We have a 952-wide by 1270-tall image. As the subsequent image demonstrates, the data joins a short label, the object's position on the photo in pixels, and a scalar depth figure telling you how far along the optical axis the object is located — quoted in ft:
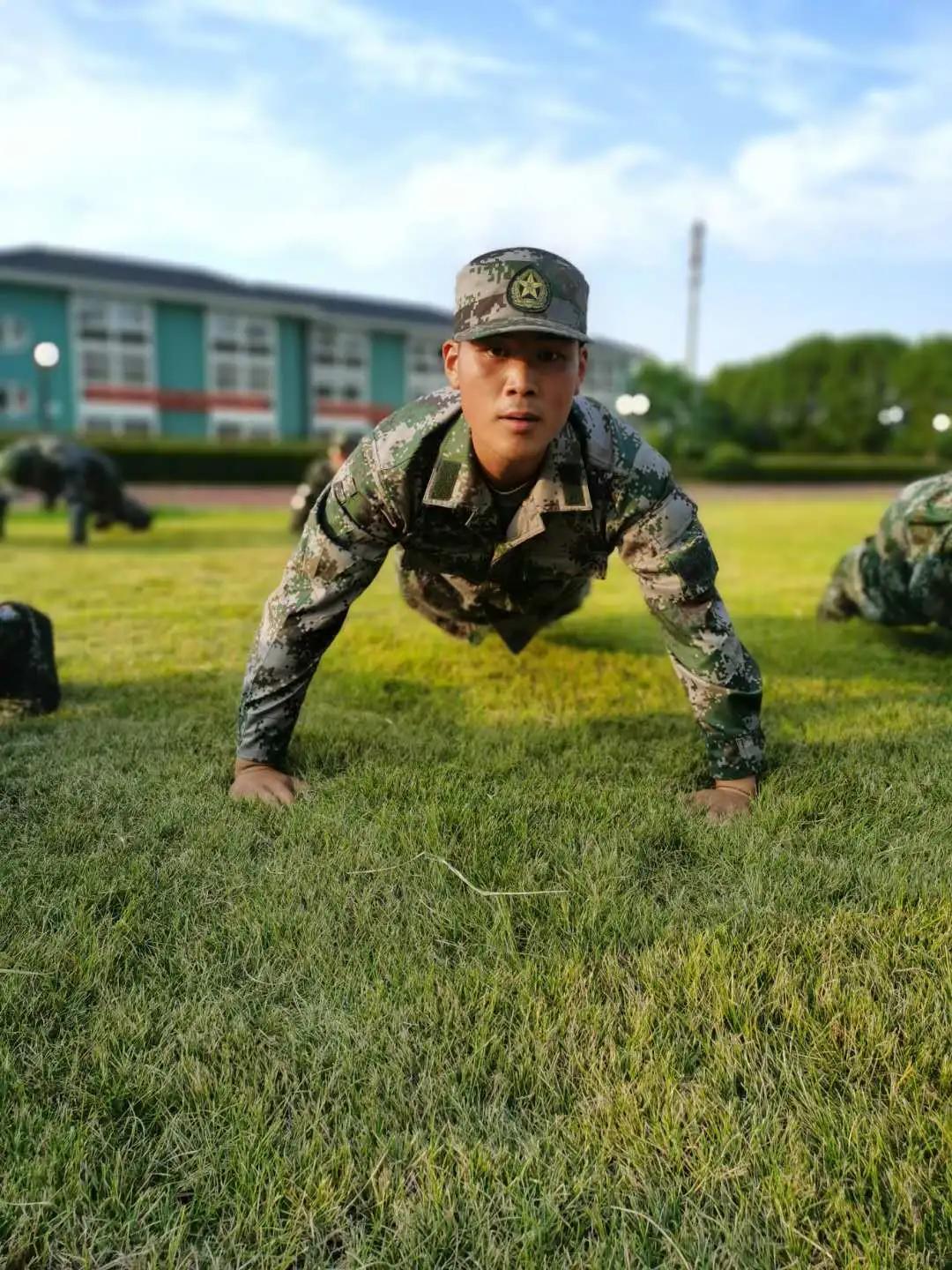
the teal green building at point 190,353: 112.06
